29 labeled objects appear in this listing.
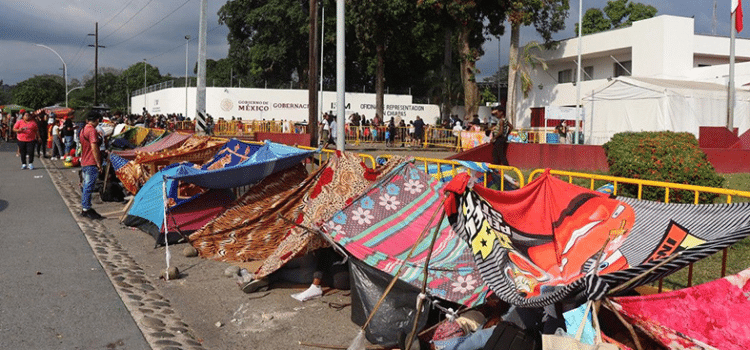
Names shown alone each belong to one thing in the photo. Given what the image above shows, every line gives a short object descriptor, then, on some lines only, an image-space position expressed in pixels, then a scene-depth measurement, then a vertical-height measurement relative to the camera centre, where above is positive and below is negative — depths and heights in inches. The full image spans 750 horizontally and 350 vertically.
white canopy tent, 1073.5 +79.7
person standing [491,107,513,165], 452.1 +3.1
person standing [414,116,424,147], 1322.6 +31.4
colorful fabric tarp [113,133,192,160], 473.4 -2.9
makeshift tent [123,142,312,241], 309.6 -19.7
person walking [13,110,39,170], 719.1 +2.6
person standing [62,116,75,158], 848.3 +5.7
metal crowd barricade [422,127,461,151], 1275.0 +17.4
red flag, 914.1 +208.7
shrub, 411.8 -6.3
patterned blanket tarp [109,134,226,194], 412.5 -12.0
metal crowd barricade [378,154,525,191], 235.8 -9.0
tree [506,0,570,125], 1434.5 +313.6
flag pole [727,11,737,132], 917.2 +81.8
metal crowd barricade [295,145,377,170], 290.3 -7.1
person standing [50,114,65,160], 893.8 -1.6
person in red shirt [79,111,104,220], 419.5 -14.1
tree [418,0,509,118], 1443.2 +303.9
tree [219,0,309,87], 2079.2 +371.8
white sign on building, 1854.1 +124.2
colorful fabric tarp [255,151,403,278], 238.2 -22.4
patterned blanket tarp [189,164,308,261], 302.8 -40.7
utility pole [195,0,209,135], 734.5 +97.9
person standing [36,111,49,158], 916.6 +11.3
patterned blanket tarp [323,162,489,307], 189.0 -31.1
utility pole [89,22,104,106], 2294.5 +337.9
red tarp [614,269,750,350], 129.0 -34.7
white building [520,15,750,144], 1126.4 +198.5
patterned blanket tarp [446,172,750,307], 139.4 -22.0
